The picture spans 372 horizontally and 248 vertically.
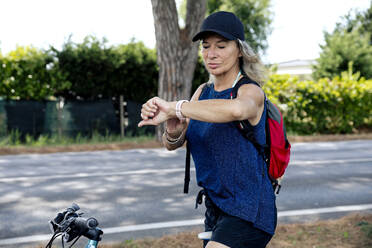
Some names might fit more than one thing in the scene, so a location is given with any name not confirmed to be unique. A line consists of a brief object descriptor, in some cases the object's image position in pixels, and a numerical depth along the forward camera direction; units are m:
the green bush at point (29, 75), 13.50
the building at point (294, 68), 54.28
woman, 1.96
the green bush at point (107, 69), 14.34
